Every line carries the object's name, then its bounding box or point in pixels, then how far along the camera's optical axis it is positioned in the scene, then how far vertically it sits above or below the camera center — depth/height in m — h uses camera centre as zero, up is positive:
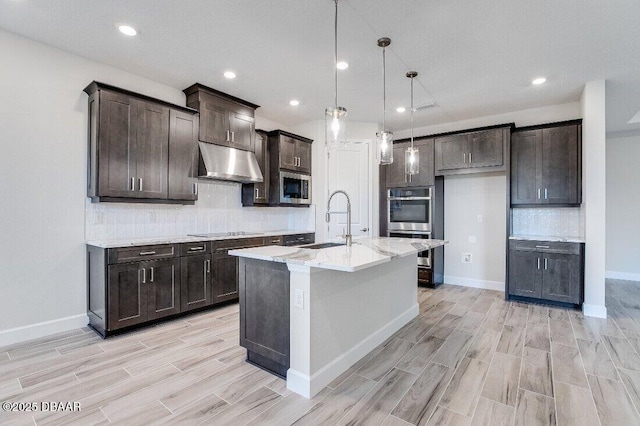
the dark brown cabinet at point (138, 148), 3.21 +0.72
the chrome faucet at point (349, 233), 2.88 -0.20
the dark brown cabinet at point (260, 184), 4.83 +0.44
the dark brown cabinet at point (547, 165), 4.13 +0.66
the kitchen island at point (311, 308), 2.10 -0.73
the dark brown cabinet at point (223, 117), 4.02 +1.31
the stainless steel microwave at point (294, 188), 5.05 +0.41
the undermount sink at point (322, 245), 2.93 -0.32
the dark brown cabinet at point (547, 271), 3.93 -0.77
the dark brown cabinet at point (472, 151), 4.56 +0.94
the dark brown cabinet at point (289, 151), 5.01 +1.01
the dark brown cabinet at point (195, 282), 3.56 -0.83
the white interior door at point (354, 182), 5.52 +0.54
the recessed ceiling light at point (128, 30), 2.75 +1.63
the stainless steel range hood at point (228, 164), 3.98 +0.64
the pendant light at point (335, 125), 2.49 +0.71
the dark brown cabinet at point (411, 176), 5.14 +0.75
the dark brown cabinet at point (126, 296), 3.00 -0.84
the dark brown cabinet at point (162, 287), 3.27 -0.81
